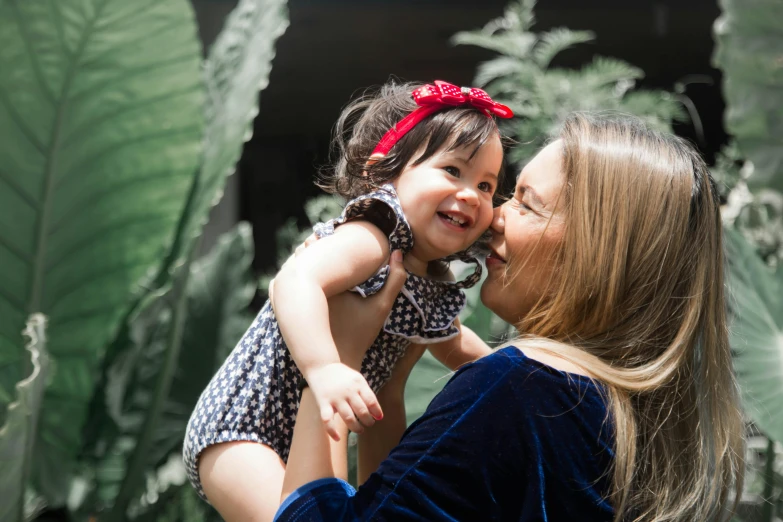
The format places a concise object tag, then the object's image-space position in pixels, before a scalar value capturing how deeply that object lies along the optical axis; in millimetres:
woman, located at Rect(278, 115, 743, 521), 1016
